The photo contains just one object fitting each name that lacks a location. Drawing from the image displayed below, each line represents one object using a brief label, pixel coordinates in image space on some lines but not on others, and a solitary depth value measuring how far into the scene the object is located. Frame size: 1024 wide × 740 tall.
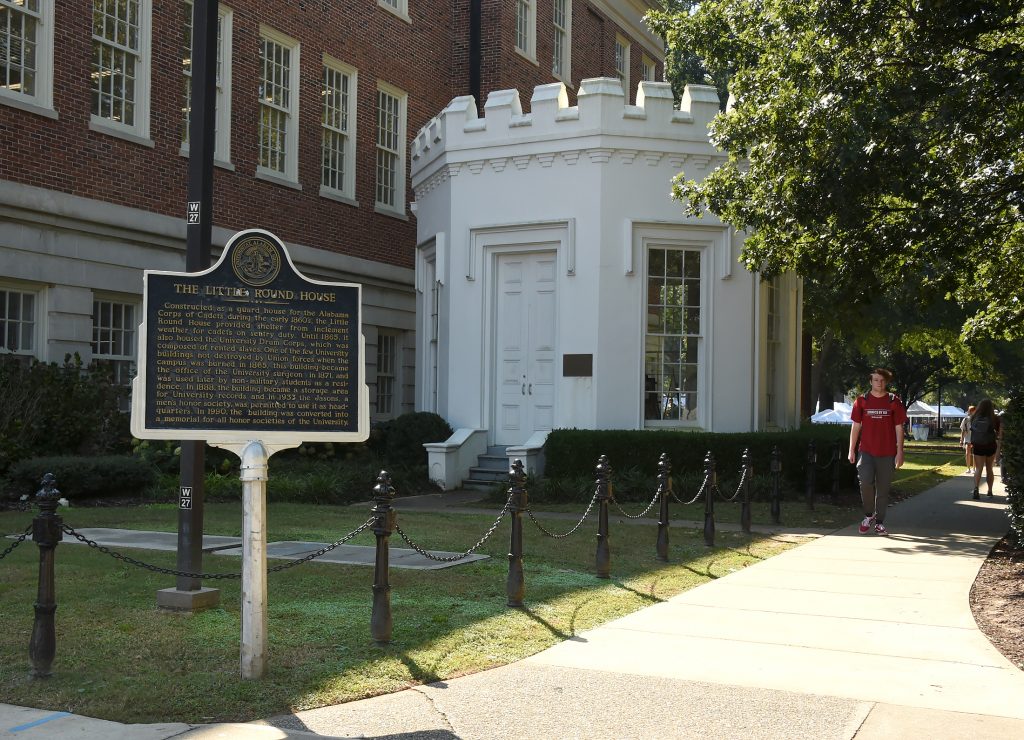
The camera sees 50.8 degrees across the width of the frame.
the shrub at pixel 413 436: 18.70
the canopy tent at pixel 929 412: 84.07
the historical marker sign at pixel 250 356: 6.51
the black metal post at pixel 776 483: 13.29
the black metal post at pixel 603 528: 9.38
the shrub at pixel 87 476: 14.36
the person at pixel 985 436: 19.92
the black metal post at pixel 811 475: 15.54
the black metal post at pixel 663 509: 10.44
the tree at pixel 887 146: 12.05
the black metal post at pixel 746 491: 12.54
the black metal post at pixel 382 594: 6.68
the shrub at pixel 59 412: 15.16
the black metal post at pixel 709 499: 11.38
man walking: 12.87
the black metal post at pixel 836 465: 17.32
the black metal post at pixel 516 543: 7.95
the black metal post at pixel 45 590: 5.93
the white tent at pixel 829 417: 52.04
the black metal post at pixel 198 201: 7.61
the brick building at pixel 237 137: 16.58
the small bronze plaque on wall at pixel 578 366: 17.78
